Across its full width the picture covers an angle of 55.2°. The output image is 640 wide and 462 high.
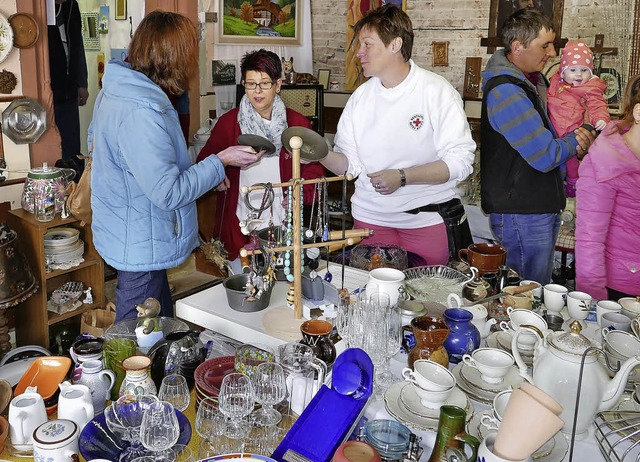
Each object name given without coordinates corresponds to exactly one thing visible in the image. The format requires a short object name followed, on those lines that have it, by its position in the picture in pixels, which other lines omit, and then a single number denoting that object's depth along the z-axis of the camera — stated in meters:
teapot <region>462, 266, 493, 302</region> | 1.96
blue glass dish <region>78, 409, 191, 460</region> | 1.33
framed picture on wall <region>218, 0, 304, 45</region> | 5.16
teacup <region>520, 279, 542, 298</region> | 2.04
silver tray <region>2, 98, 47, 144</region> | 3.26
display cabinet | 3.18
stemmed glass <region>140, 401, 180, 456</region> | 1.30
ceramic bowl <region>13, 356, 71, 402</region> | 1.60
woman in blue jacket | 2.17
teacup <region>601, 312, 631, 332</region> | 1.77
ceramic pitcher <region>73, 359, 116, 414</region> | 1.55
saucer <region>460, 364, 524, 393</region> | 1.51
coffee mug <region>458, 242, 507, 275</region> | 2.17
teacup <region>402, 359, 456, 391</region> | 1.40
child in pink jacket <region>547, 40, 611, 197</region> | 3.09
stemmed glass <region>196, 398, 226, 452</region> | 1.37
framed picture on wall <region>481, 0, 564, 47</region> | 4.75
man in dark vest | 2.45
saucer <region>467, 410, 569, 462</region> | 1.23
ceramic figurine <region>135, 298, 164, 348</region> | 1.73
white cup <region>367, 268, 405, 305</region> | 1.84
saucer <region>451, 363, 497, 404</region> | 1.48
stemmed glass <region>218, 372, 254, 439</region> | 1.38
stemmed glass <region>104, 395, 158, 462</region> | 1.36
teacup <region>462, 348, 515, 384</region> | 1.52
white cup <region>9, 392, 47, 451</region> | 1.39
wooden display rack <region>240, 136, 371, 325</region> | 1.81
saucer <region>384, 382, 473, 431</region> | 1.36
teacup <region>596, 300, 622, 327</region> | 1.89
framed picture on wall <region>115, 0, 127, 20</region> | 4.79
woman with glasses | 2.90
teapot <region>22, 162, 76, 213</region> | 3.22
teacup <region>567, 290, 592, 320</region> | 1.90
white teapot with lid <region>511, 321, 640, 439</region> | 1.31
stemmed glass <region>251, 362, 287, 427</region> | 1.44
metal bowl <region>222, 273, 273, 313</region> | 1.95
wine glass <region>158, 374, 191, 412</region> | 1.47
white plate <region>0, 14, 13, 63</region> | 3.16
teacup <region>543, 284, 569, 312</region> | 1.95
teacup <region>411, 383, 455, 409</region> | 1.39
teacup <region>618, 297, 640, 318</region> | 1.85
